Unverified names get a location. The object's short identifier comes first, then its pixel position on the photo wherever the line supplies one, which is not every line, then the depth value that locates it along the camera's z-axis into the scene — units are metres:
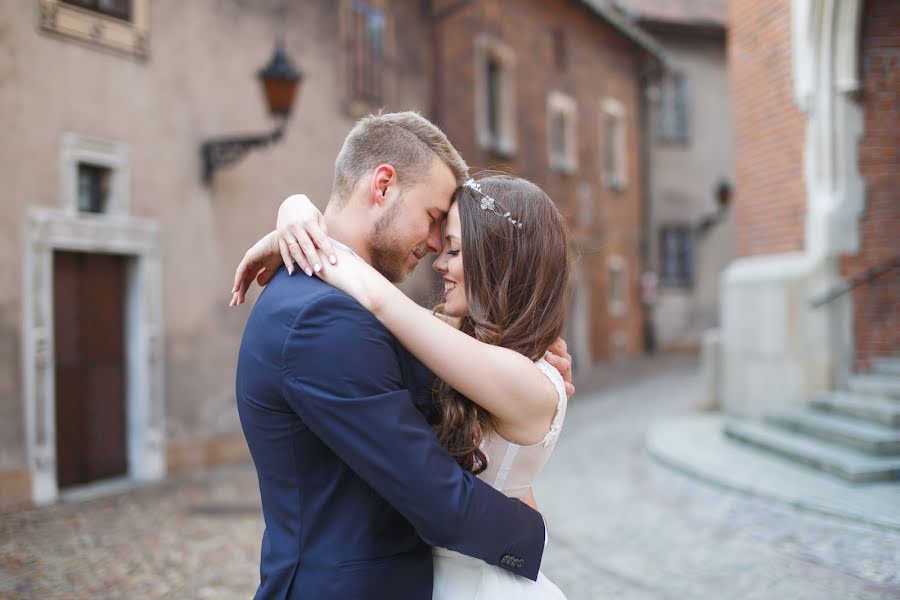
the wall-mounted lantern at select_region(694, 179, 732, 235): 25.20
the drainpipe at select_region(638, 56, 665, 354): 23.66
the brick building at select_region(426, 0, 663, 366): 15.66
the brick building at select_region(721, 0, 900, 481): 8.58
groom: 1.64
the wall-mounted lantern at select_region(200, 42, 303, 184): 9.41
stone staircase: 7.09
